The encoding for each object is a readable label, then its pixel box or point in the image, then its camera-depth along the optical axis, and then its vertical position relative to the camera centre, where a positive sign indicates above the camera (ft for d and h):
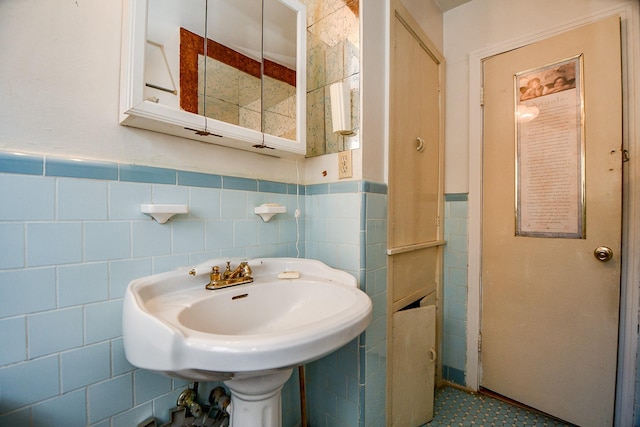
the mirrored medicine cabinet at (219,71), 2.41 +1.58
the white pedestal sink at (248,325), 1.58 -0.86
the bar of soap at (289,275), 3.26 -0.77
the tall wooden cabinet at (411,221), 4.06 -0.13
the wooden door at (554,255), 4.08 -0.73
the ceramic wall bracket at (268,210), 3.42 +0.04
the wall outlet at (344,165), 3.61 +0.67
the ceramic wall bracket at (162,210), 2.47 +0.03
